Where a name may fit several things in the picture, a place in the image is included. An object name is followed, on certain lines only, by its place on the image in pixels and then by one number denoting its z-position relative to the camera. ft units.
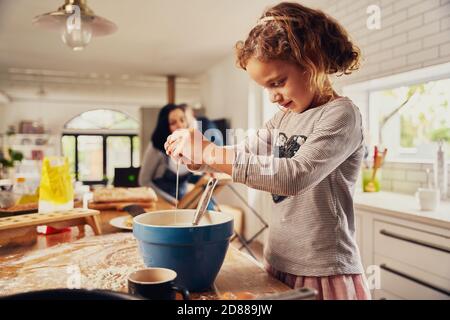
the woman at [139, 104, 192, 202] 11.19
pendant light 7.18
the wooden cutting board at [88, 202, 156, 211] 6.39
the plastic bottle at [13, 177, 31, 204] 5.37
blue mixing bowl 2.57
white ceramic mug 6.78
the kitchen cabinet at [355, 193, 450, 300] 6.21
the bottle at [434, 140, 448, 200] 7.73
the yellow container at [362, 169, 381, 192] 9.60
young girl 2.93
